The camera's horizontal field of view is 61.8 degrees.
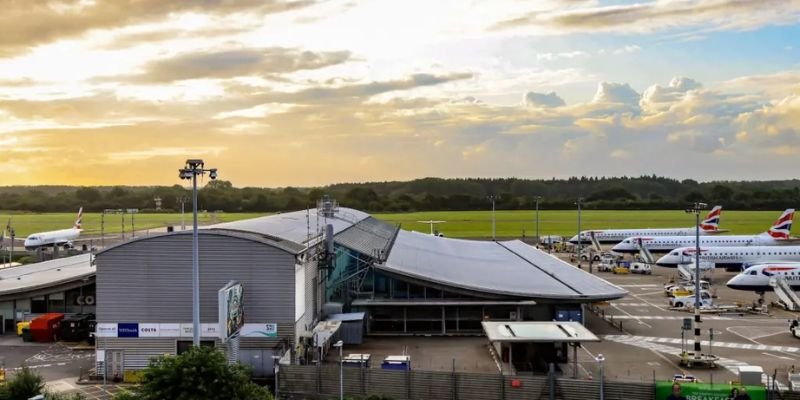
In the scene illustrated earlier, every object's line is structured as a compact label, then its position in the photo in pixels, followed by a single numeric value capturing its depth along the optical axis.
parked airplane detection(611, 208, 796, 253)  106.56
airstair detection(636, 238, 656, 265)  109.88
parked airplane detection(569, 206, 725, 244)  127.25
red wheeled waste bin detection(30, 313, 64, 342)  50.41
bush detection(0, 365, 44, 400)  29.36
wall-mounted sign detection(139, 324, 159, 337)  41.25
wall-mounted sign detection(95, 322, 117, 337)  41.12
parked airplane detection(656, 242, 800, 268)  90.38
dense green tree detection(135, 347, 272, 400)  27.03
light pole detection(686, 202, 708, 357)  43.56
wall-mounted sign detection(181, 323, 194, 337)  41.06
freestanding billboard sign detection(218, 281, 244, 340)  37.25
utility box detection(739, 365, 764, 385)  34.19
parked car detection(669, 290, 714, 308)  65.31
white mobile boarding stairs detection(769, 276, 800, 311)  64.56
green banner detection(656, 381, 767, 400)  31.81
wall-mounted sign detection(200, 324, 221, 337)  41.28
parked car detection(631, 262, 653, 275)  98.25
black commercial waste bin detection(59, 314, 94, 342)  50.91
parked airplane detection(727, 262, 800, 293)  69.00
